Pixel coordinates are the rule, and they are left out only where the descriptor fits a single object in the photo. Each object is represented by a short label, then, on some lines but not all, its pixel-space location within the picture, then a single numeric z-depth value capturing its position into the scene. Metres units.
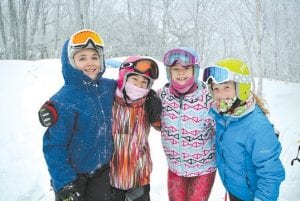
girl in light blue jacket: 2.35
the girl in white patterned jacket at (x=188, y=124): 2.91
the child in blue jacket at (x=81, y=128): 2.40
